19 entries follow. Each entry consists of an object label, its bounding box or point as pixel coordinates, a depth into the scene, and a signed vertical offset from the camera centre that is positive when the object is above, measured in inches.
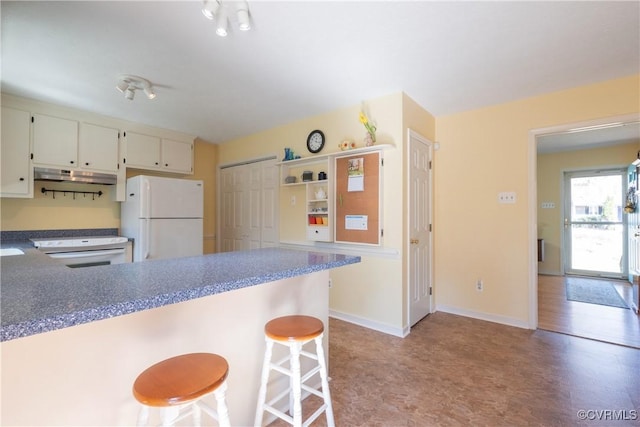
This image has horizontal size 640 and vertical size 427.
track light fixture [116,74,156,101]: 95.1 +46.5
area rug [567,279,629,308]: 143.3 -44.8
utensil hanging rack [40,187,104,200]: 125.3 +11.4
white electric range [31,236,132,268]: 107.0 -13.7
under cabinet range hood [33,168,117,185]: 115.8 +17.7
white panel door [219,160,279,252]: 155.6 +5.6
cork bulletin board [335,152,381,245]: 113.5 +7.0
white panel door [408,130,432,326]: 114.0 -5.7
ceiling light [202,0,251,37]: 59.9 +45.4
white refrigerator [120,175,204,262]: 126.1 -0.5
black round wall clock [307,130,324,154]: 131.3 +35.6
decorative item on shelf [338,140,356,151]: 118.1 +29.8
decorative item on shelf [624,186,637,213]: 158.4 +7.1
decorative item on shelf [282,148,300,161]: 140.6 +31.0
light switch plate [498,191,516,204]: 117.3 +7.4
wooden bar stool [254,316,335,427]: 47.9 -25.7
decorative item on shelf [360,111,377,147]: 110.9 +33.9
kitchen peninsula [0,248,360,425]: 31.2 -16.7
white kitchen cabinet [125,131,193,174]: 139.9 +33.5
